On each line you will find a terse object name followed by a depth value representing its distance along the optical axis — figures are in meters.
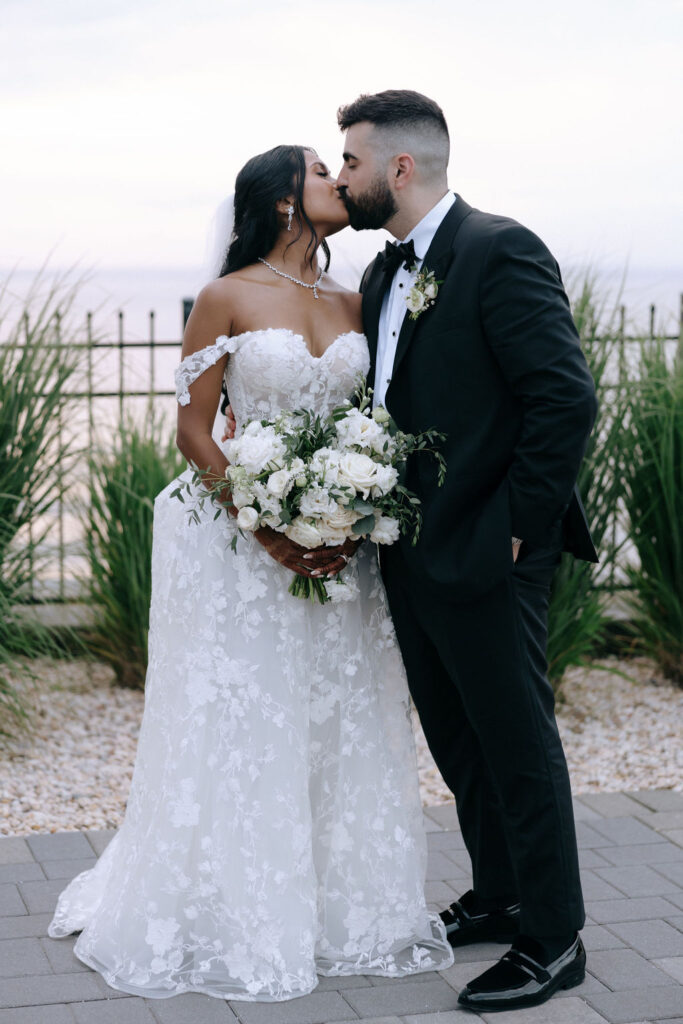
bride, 3.09
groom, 2.87
